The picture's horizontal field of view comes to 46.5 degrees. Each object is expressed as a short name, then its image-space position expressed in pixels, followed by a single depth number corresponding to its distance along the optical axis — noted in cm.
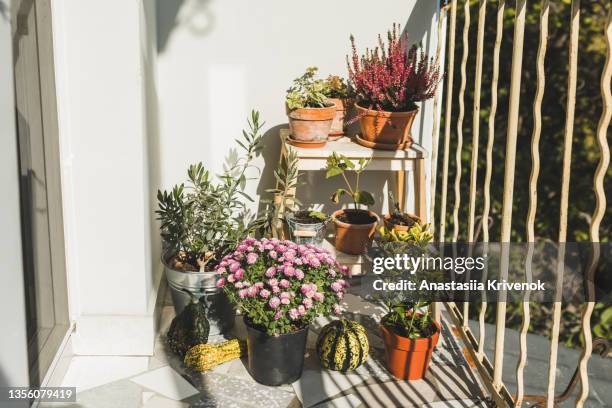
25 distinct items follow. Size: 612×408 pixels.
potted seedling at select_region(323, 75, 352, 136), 328
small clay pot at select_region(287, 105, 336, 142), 305
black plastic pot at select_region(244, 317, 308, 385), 262
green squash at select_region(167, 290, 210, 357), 285
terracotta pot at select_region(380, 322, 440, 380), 269
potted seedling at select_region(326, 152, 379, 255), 301
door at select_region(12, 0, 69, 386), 230
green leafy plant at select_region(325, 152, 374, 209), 295
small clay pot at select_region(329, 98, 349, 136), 328
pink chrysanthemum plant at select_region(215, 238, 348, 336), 256
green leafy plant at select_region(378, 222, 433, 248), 272
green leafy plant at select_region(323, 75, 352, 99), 328
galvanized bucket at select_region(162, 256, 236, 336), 295
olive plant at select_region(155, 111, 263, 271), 302
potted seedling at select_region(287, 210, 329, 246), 304
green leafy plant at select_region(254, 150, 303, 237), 303
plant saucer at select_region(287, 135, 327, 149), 309
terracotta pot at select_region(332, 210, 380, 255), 308
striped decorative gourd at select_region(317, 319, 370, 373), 273
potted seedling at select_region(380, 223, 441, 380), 270
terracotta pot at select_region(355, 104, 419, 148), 302
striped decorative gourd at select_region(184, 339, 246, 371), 277
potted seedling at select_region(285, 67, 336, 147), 306
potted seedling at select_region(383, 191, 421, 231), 304
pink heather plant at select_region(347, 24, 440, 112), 297
